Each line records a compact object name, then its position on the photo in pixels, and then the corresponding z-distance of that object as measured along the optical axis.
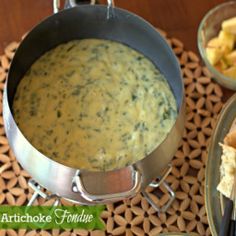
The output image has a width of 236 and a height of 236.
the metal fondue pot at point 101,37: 0.93
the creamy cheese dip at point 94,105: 1.05
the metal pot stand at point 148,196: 1.12
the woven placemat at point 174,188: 1.13
